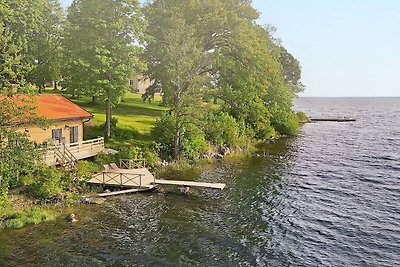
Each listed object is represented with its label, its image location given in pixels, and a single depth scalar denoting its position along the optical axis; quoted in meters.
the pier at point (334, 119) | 106.49
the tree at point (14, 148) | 26.69
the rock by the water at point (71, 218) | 24.45
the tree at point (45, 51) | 53.07
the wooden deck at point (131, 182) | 31.00
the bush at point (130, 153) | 36.23
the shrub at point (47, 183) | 27.17
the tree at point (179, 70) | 41.25
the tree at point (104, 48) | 37.94
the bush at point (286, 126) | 69.12
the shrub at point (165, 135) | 41.44
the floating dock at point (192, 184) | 32.19
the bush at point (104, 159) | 34.59
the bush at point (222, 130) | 46.83
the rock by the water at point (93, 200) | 27.98
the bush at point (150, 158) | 37.97
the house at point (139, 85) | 108.66
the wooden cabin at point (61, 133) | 31.33
